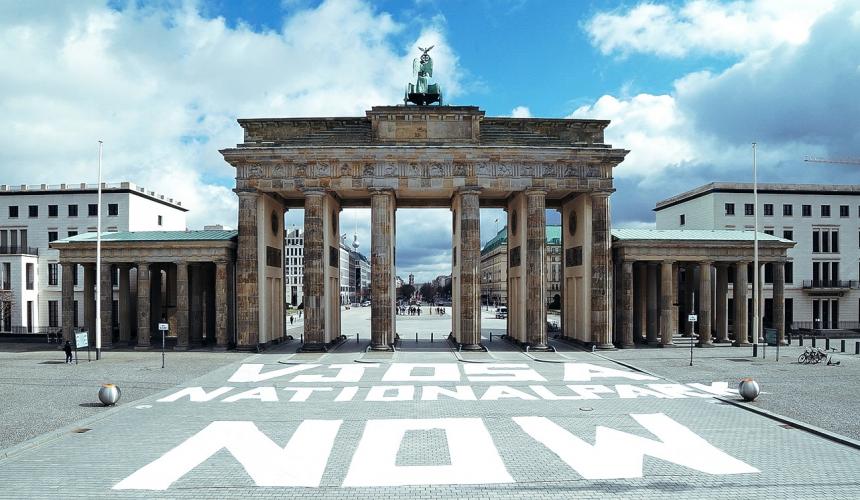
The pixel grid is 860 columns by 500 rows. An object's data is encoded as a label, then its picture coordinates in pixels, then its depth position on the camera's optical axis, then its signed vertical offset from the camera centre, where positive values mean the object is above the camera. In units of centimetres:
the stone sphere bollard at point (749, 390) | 2209 -526
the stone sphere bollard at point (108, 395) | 2148 -511
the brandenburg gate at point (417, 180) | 4109 +575
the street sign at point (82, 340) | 3433 -485
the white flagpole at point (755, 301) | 3791 -313
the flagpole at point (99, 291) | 3666 -207
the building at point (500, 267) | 12094 -264
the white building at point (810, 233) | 6259 +247
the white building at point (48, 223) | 6212 +422
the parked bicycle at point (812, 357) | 3400 -614
